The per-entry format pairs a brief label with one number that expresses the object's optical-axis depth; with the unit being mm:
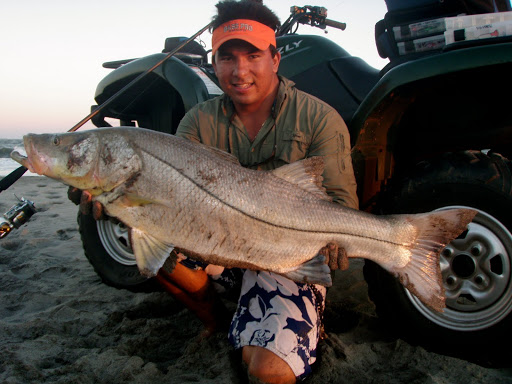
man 2443
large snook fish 2006
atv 2359
